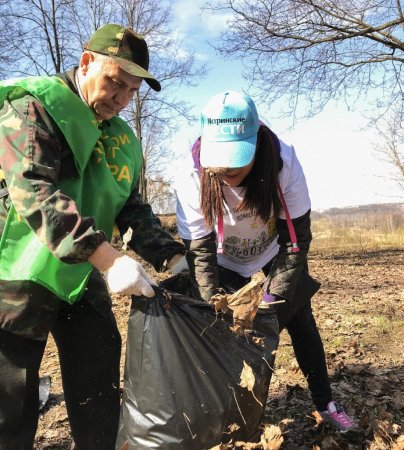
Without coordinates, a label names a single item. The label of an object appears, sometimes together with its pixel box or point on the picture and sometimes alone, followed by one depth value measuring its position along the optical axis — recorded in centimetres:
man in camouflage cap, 158
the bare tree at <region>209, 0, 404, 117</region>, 891
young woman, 195
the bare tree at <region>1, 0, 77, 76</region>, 937
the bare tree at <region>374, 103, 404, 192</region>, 1620
